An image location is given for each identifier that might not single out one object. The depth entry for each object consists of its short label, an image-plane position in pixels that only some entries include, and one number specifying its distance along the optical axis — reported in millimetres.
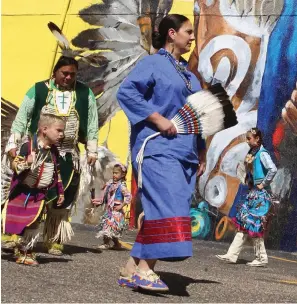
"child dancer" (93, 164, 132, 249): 11102
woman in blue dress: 7066
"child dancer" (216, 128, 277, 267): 10609
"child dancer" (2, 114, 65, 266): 8391
